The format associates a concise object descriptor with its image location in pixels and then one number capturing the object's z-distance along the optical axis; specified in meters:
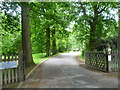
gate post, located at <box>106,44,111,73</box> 7.06
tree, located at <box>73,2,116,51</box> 12.80
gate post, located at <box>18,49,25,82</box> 5.63
